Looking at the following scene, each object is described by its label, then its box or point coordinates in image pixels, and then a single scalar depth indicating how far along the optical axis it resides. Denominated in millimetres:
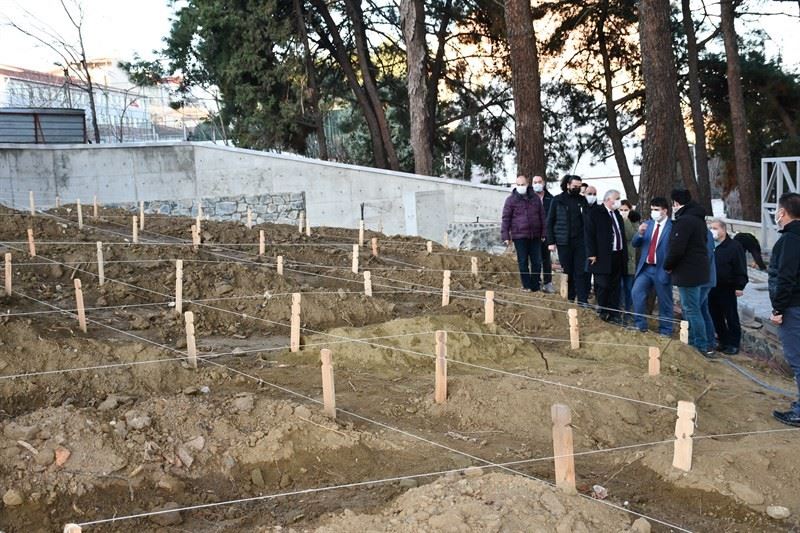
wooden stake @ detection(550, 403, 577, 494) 3797
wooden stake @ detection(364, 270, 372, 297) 9555
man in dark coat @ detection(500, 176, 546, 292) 9375
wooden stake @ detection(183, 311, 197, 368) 6387
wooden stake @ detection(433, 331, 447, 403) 5551
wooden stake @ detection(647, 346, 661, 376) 6070
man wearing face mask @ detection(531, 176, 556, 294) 9719
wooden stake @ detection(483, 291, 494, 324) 7922
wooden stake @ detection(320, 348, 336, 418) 5133
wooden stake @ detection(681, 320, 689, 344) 7132
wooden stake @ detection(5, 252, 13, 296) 8484
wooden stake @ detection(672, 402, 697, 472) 4191
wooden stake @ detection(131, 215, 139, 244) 12938
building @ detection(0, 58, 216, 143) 26844
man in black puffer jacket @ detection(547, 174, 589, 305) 8742
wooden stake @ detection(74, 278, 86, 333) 7410
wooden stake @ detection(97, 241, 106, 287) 9822
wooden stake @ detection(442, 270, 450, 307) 9289
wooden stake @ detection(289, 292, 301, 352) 6969
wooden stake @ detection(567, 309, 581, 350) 7416
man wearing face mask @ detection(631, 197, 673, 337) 7652
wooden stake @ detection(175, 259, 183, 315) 8430
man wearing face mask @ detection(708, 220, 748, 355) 7930
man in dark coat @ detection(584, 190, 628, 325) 8305
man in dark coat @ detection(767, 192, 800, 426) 5129
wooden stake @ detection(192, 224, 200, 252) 12638
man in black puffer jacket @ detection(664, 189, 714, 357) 7125
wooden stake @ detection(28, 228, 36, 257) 10727
